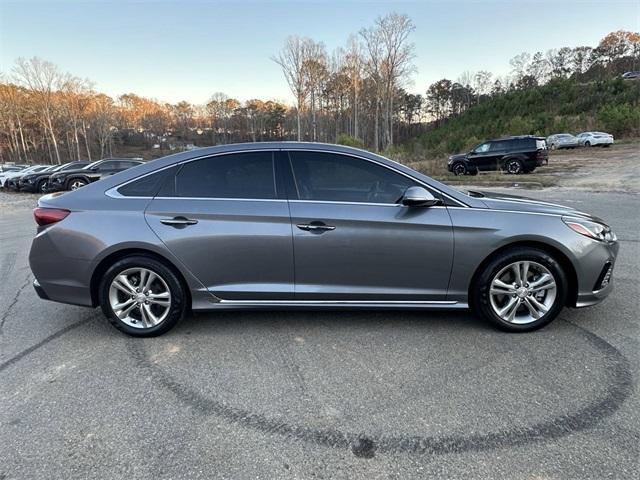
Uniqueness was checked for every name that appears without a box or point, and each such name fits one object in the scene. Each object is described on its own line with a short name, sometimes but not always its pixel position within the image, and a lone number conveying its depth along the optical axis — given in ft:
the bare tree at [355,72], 159.22
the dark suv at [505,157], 61.93
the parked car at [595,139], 109.81
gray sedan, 10.30
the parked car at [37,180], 62.31
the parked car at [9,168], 107.46
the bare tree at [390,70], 145.38
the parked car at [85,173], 54.54
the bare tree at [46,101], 165.17
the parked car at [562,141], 116.98
